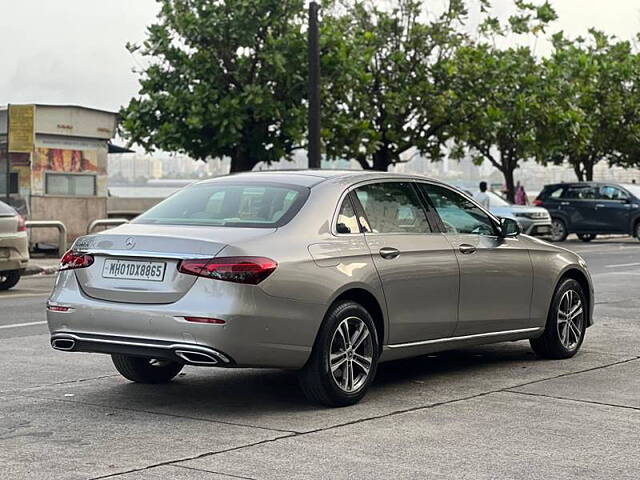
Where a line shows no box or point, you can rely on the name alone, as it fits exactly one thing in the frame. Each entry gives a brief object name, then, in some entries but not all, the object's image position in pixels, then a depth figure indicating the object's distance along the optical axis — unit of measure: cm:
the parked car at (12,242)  1739
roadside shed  2748
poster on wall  2780
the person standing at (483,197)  3022
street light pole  2647
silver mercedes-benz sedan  755
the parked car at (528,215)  3194
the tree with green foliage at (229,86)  3164
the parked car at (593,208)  3531
